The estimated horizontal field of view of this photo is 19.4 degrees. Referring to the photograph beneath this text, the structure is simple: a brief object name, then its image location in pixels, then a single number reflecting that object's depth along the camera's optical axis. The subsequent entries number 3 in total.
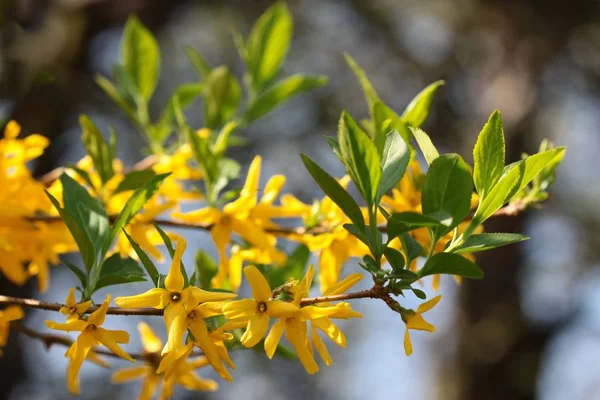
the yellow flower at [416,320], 0.49
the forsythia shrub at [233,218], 0.48
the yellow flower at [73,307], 0.49
